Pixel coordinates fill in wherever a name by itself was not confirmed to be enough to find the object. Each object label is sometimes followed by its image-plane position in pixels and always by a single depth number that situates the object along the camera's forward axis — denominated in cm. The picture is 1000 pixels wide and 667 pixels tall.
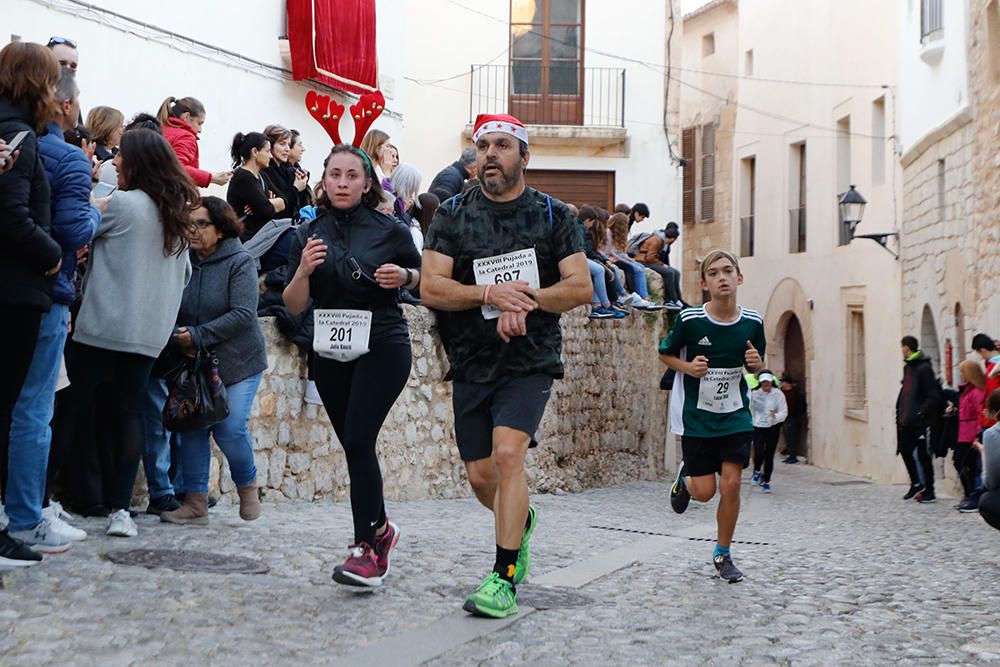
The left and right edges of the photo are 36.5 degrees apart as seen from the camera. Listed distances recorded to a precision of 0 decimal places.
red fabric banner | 1703
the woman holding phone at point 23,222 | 577
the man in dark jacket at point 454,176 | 1304
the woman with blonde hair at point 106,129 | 881
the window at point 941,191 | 2200
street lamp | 2481
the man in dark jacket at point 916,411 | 1766
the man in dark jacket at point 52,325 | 614
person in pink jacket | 1545
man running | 601
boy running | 782
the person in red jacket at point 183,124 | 994
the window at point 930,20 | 2169
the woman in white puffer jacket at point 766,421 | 2042
